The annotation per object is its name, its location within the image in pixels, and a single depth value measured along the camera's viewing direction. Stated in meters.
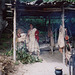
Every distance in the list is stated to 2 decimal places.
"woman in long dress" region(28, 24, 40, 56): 8.65
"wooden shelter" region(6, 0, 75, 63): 7.30
